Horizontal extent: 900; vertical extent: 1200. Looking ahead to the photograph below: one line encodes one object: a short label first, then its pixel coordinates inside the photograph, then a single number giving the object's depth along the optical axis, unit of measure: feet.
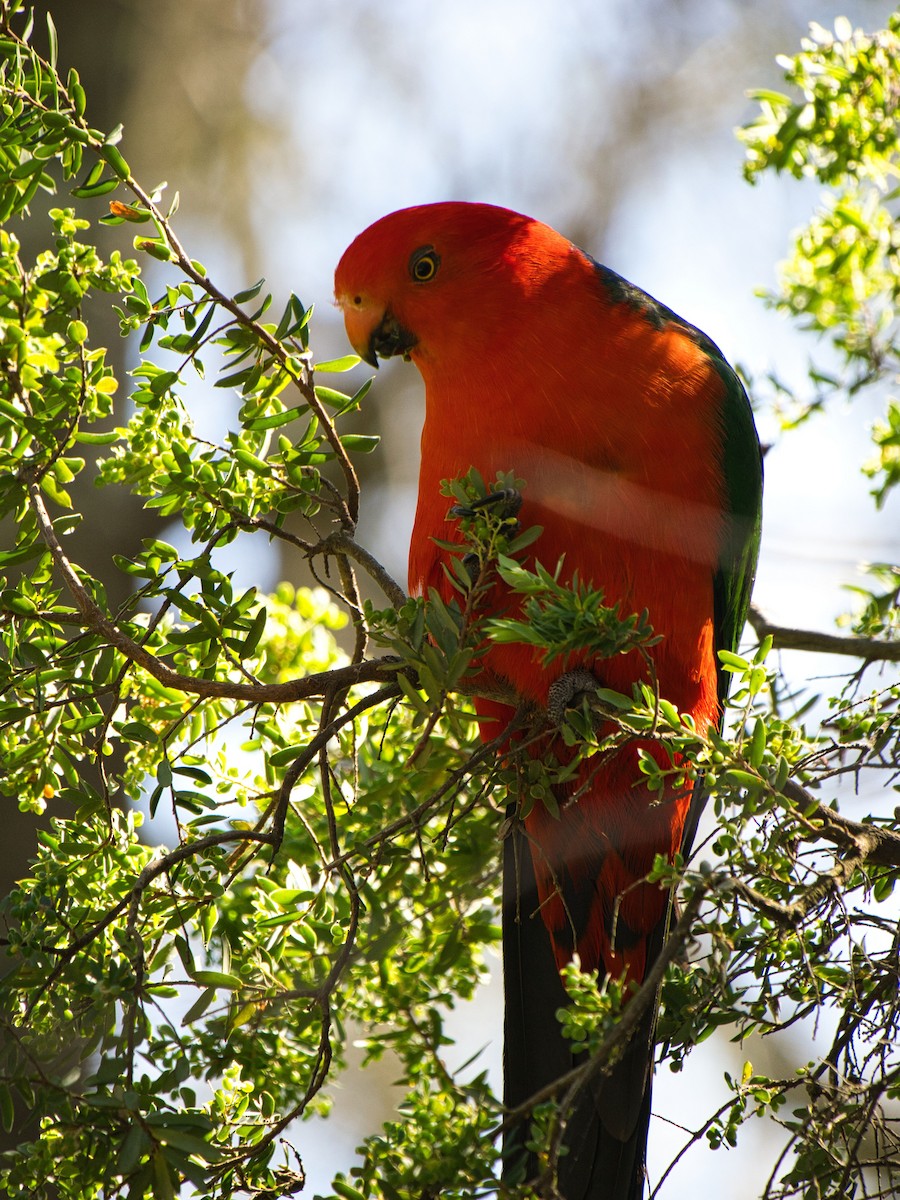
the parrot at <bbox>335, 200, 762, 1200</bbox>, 18.78
